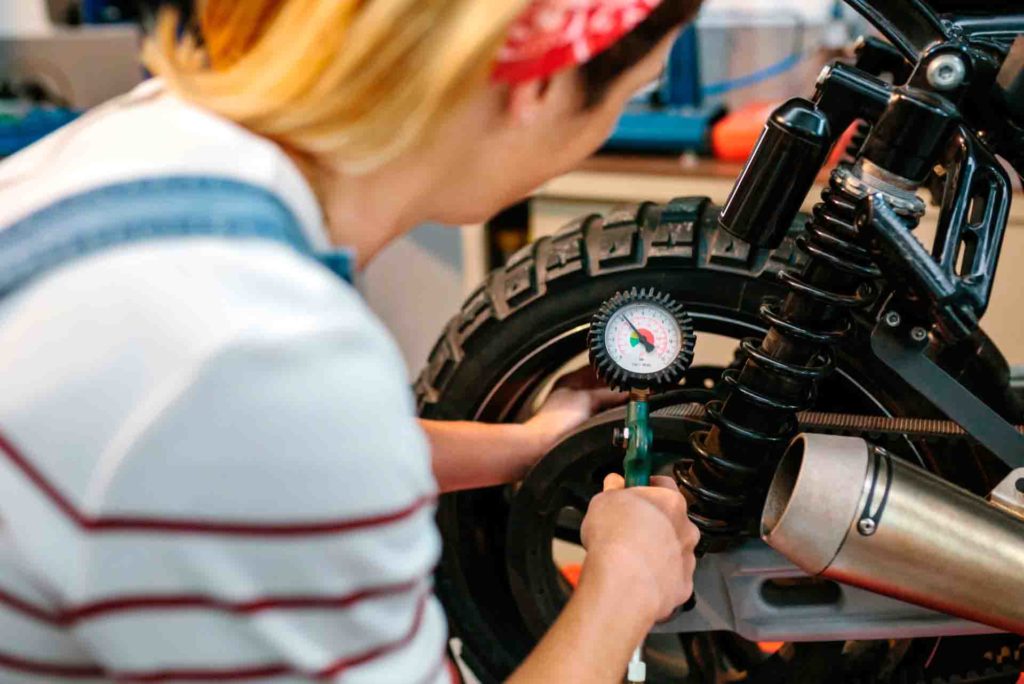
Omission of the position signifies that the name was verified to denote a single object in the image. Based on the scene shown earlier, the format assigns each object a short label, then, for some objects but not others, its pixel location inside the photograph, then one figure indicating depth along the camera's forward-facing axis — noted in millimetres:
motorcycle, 604
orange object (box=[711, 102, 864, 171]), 1506
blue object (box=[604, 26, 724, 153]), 1569
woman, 350
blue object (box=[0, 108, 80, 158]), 1487
